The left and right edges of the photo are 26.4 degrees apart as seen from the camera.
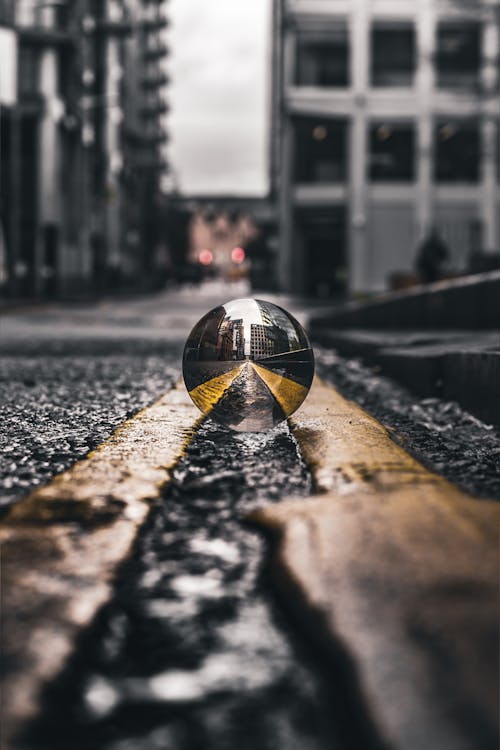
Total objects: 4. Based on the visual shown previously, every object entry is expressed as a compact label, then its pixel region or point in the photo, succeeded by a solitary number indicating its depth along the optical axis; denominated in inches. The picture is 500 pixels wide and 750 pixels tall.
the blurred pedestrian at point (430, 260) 906.7
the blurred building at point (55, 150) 1304.1
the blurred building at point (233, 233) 2677.9
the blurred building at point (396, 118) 1571.1
